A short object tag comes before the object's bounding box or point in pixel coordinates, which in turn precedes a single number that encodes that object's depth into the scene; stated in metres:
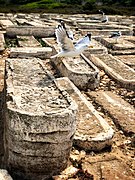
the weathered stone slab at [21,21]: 16.79
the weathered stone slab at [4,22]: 15.93
